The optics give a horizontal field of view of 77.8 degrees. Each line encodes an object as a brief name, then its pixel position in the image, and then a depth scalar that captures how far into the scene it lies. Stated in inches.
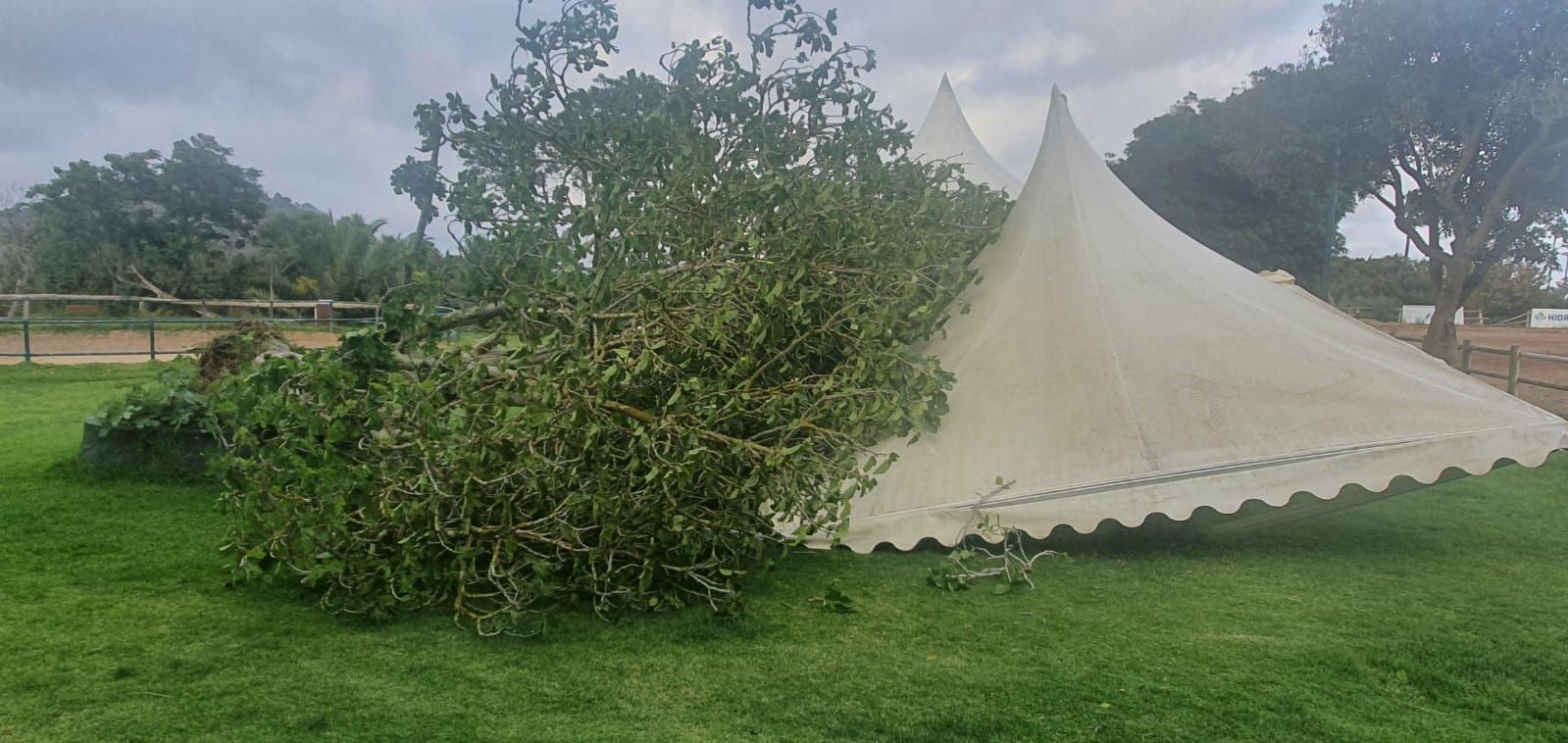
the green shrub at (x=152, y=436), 209.6
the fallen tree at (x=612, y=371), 131.1
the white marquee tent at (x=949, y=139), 340.2
